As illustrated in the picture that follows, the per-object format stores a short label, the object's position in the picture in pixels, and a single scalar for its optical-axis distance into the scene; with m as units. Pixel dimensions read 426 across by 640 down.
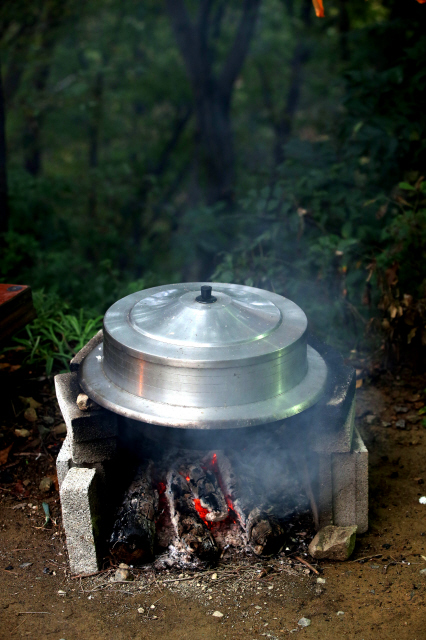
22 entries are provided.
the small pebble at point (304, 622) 3.07
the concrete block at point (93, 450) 3.46
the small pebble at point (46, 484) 4.17
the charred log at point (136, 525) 3.46
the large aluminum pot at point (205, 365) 3.08
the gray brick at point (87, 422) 3.38
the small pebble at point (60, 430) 4.56
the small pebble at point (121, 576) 3.40
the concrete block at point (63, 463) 3.59
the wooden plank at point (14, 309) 4.26
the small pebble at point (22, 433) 4.54
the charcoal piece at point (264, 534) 3.51
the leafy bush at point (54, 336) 5.09
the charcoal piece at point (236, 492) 3.68
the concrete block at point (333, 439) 3.45
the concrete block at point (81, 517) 3.28
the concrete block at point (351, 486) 3.56
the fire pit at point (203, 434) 3.13
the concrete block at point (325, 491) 3.54
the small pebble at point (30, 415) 4.66
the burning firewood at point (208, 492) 3.67
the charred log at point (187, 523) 3.50
